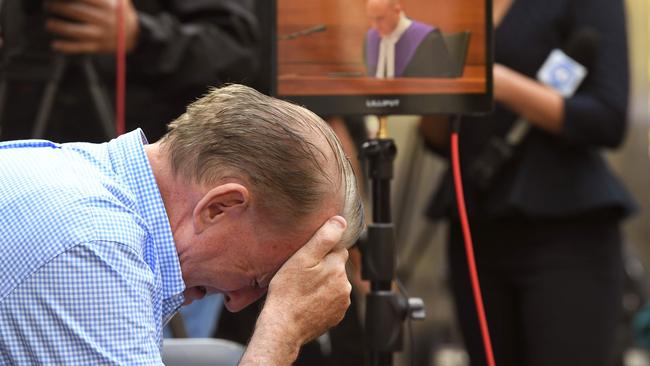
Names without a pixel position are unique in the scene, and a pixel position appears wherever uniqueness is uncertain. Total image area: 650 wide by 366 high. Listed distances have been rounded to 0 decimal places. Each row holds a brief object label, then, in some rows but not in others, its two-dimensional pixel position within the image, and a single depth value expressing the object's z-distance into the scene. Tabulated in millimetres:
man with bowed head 2992
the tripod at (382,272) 3352
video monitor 3347
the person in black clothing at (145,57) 3658
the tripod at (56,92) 3631
